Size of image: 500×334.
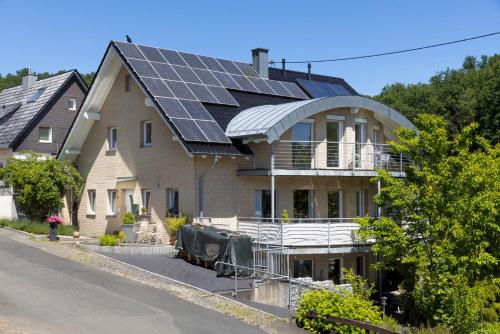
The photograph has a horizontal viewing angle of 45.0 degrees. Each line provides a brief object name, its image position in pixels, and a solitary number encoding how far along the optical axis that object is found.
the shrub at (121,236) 24.25
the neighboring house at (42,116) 37.47
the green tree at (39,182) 27.95
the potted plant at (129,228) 24.12
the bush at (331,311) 14.69
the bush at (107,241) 22.67
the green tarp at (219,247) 19.98
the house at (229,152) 22.95
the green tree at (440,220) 18.86
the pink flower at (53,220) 24.08
